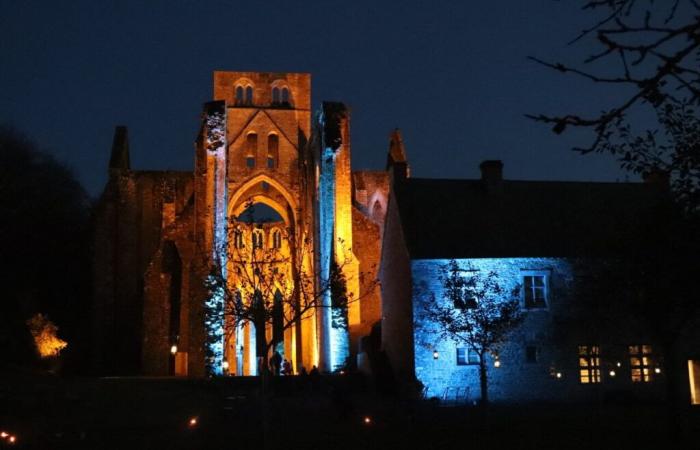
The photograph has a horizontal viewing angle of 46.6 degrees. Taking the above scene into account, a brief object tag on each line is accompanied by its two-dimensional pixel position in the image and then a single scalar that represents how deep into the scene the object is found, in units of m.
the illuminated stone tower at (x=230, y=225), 38.97
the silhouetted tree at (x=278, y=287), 21.27
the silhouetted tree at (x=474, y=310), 22.84
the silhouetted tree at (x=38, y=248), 36.97
